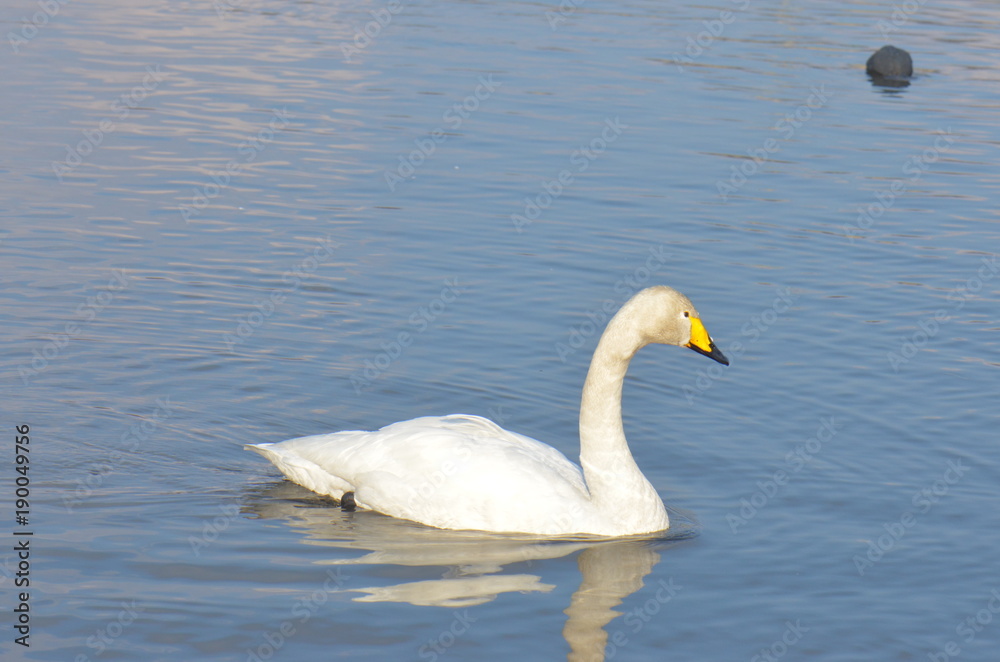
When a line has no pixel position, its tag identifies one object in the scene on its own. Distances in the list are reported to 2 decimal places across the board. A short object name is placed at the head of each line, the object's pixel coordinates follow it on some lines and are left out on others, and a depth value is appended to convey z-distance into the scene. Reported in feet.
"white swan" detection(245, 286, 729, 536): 49.44
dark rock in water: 148.92
